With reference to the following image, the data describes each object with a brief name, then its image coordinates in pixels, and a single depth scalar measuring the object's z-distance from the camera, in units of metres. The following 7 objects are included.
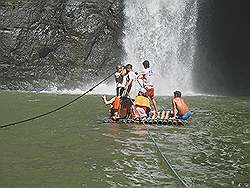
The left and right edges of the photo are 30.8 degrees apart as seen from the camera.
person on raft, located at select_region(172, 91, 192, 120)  11.92
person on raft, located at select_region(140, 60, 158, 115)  12.84
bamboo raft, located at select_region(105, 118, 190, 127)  11.68
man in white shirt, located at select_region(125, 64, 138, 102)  11.85
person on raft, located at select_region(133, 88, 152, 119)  12.08
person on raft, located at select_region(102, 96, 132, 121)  12.05
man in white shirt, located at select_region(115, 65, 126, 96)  12.40
